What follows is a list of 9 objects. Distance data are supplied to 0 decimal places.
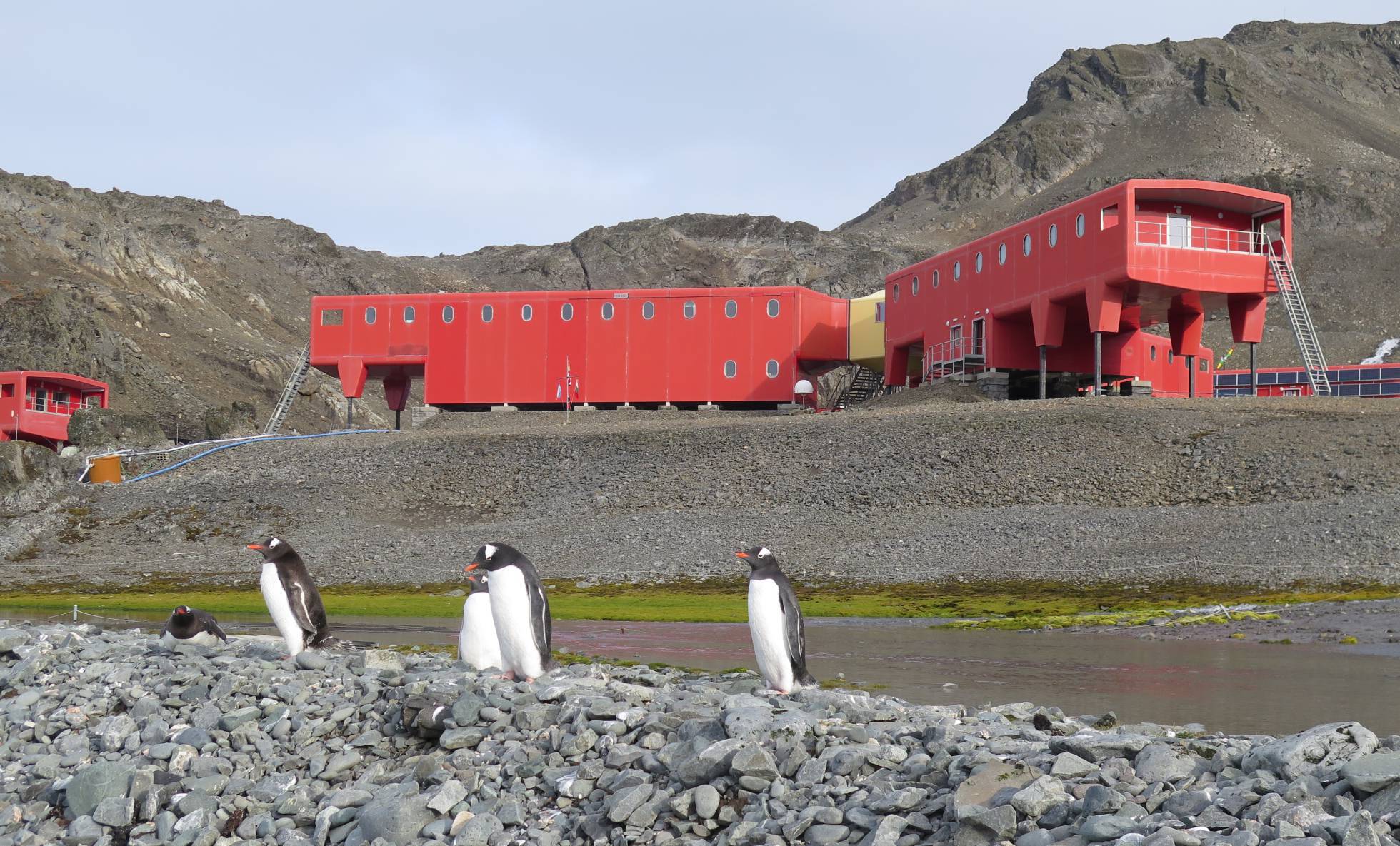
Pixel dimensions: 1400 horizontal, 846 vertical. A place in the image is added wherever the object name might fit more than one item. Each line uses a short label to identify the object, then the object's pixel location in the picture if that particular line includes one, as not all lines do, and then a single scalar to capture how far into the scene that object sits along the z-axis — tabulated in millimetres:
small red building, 54562
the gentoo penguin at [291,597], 13758
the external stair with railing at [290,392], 52531
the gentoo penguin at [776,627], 10758
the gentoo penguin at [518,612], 11422
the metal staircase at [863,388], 56344
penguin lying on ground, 14898
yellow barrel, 42094
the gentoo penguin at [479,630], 12516
